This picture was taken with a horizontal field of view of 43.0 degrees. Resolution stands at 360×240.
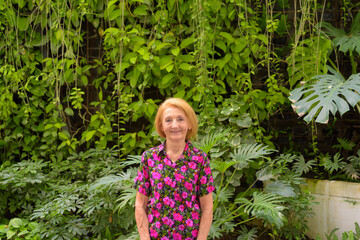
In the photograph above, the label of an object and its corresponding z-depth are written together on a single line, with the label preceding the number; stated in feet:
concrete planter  10.12
